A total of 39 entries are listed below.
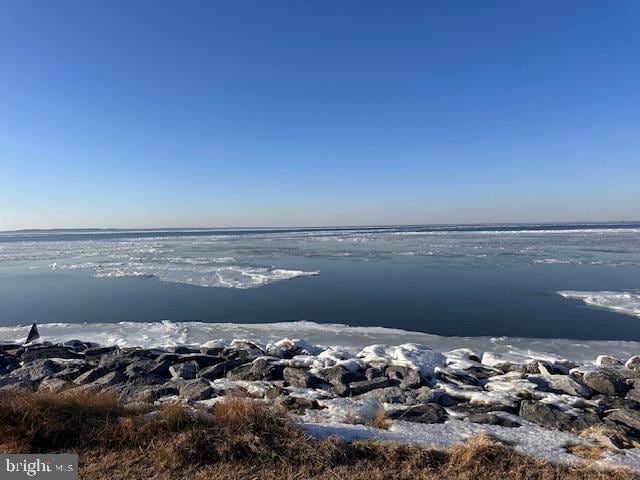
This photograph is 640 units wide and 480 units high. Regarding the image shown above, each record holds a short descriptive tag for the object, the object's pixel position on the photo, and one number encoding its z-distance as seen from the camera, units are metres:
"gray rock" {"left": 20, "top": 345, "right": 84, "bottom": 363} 8.24
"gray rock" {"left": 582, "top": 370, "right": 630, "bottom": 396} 6.19
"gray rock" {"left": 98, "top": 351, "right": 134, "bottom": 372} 7.41
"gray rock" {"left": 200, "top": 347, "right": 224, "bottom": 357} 8.48
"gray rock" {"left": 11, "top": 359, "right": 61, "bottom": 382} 7.03
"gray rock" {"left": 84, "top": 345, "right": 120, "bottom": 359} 8.38
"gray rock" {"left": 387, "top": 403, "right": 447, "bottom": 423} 4.86
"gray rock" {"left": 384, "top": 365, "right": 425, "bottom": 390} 6.46
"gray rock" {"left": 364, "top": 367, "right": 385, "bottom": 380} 6.98
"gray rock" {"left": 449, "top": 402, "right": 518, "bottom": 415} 5.34
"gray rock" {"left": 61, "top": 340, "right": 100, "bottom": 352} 8.95
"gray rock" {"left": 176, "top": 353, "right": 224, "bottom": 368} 7.85
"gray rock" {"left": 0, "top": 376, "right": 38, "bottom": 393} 5.95
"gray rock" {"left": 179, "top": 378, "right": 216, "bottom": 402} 5.65
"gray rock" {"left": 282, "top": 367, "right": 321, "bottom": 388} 6.41
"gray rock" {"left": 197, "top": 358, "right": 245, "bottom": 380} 7.05
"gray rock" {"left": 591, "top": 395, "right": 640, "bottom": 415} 5.57
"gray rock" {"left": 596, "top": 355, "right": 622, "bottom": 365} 7.70
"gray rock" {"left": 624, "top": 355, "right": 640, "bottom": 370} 7.29
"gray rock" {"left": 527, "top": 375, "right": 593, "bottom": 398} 6.09
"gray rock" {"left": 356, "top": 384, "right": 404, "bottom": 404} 5.68
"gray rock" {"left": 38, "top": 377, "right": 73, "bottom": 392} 6.19
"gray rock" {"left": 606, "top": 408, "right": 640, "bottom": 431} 4.88
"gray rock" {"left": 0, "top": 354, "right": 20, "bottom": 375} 7.78
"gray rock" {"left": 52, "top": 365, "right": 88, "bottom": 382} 7.05
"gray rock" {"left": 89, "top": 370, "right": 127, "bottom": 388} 6.48
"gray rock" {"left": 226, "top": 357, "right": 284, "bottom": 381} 6.91
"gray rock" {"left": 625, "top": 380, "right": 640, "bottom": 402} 5.98
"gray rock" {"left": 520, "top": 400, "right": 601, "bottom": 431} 4.86
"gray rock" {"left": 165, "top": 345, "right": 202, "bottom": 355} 8.68
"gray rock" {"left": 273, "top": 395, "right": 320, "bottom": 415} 5.28
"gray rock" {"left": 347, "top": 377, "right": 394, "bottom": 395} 6.19
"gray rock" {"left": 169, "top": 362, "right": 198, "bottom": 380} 7.05
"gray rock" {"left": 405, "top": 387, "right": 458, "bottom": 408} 5.66
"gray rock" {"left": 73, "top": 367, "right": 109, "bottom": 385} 6.82
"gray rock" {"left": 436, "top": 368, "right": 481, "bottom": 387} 6.66
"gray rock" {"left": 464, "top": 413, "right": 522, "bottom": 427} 4.78
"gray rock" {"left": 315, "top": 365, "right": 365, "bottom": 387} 6.61
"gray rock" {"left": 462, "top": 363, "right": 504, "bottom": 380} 7.05
